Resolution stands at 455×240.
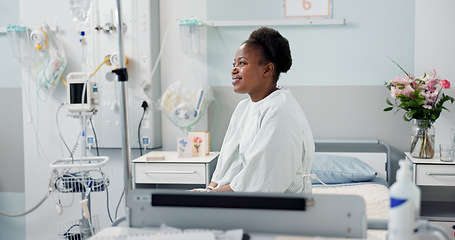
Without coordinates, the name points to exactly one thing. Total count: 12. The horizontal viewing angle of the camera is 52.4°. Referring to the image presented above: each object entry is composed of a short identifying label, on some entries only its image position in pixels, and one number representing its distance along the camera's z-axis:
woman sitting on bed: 1.67
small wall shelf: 3.29
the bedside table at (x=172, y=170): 2.99
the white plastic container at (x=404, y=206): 0.98
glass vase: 2.97
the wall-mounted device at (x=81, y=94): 3.19
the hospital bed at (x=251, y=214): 1.15
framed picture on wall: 3.32
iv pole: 1.39
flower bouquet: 2.96
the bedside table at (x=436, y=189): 2.86
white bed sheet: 2.31
